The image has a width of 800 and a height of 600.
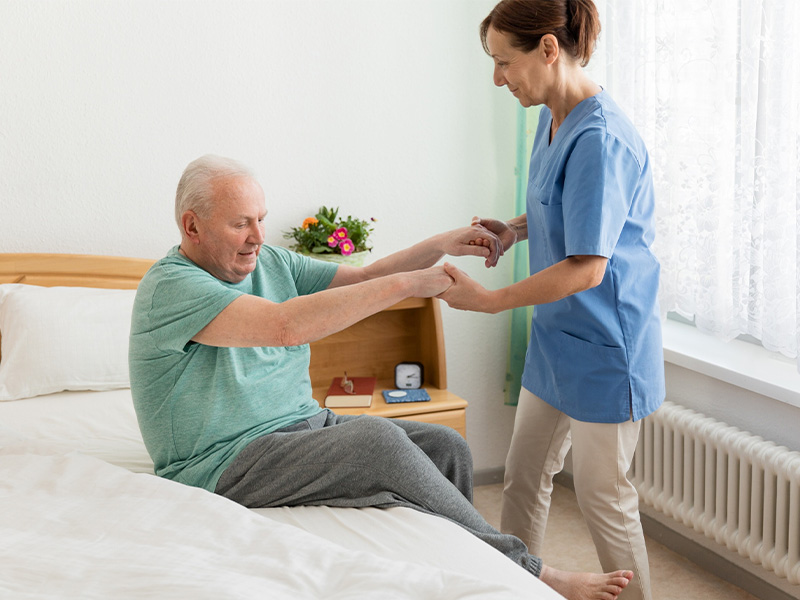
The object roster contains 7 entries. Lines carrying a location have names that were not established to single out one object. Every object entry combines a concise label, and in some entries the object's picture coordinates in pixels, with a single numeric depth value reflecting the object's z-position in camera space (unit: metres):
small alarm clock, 2.78
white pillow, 2.23
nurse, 1.65
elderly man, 1.55
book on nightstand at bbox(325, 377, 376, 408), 2.60
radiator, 2.00
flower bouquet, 2.61
